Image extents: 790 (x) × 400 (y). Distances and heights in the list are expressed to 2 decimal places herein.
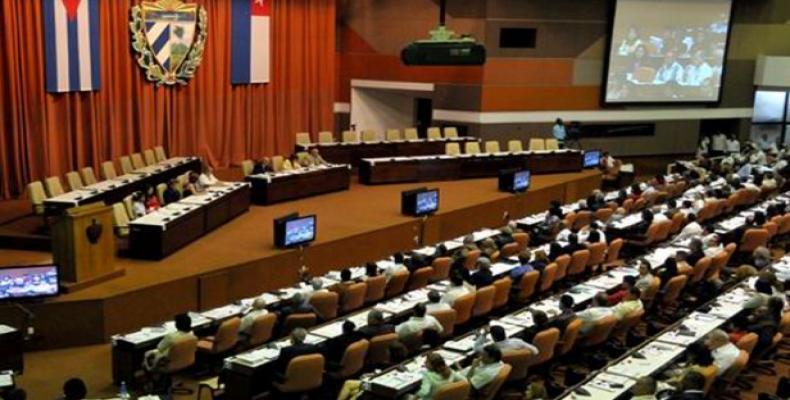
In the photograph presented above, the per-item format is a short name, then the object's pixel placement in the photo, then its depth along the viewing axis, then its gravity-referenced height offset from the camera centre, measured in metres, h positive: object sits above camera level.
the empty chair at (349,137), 20.77 -2.06
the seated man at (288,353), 8.59 -2.97
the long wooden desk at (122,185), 13.28 -2.45
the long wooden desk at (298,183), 16.59 -2.65
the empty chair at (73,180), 14.76 -2.37
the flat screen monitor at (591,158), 21.98 -2.43
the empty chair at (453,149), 20.59 -2.20
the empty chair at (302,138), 20.09 -2.05
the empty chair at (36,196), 13.75 -2.49
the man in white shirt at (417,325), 9.48 -2.93
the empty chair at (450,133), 22.34 -1.99
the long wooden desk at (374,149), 19.98 -2.30
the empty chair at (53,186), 14.12 -2.38
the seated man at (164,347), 8.96 -3.10
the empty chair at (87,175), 15.32 -2.37
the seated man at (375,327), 9.36 -2.94
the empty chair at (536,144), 21.83 -2.12
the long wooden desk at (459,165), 19.19 -2.52
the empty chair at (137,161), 16.94 -2.31
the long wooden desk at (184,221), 12.45 -2.71
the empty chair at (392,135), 21.69 -2.05
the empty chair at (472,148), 20.91 -2.19
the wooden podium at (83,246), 10.83 -2.59
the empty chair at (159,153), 17.80 -2.26
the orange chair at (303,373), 8.46 -3.13
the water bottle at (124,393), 7.65 -3.10
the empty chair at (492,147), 21.31 -2.19
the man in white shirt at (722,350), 8.80 -2.84
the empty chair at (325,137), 20.59 -2.06
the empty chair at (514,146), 21.61 -2.18
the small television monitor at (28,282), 10.07 -2.83
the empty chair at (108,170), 15.89 -2.35
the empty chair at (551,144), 21.92 -2.12
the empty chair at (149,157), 17.45 -2.29
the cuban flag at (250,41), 20.67 +0.09
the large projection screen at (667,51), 25.41 +0.36
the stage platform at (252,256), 10.64 -3.09
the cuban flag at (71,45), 16.08 -0.15
